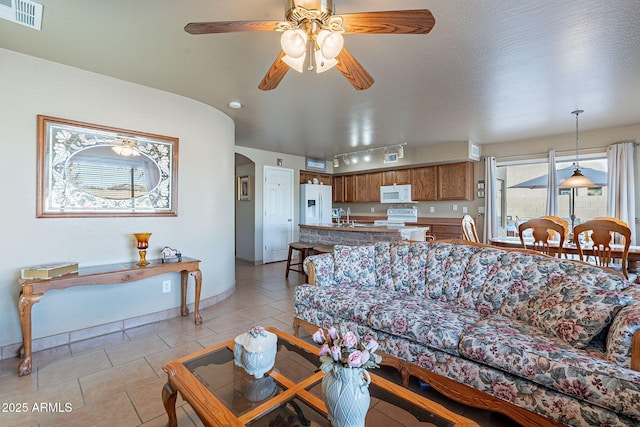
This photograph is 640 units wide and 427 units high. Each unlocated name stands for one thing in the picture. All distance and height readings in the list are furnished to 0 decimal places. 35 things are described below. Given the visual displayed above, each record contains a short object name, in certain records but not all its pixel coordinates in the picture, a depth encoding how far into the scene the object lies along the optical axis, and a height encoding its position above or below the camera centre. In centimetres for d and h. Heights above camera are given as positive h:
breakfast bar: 418 -38
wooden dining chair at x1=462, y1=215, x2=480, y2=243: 400 -26
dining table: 302 -43
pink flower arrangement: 104 -52
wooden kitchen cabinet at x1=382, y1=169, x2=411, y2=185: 637 +77
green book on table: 220 -48
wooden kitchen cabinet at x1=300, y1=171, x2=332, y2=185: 708 +85
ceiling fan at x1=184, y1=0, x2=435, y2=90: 143 +96
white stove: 618 -9
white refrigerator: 676 +17
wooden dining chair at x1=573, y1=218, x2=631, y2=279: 278 -26
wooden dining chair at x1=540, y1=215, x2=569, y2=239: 373 -15
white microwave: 626 +38
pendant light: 376 +40
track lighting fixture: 566 +123
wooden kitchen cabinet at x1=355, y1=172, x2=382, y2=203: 693 +59
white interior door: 614 -6
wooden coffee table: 117 -83
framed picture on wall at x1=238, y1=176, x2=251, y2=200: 620 +49
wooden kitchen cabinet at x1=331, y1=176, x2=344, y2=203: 767 +58
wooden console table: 212 -59
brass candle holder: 281 -34
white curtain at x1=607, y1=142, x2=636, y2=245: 404 +39
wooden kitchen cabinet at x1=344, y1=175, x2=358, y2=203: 743 +56
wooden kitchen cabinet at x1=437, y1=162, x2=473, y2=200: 550 +58
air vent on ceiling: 179 +125
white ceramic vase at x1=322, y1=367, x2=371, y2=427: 104 -68
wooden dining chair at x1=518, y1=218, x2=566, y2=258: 314 -25
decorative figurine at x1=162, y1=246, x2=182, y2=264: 300 -47
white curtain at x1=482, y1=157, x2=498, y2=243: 526 +17
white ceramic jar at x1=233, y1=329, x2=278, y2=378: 144 -72
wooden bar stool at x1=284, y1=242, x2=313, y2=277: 486 -64
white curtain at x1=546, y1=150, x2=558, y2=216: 471 +38
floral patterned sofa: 132 -72
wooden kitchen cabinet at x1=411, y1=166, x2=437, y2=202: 596 +58
